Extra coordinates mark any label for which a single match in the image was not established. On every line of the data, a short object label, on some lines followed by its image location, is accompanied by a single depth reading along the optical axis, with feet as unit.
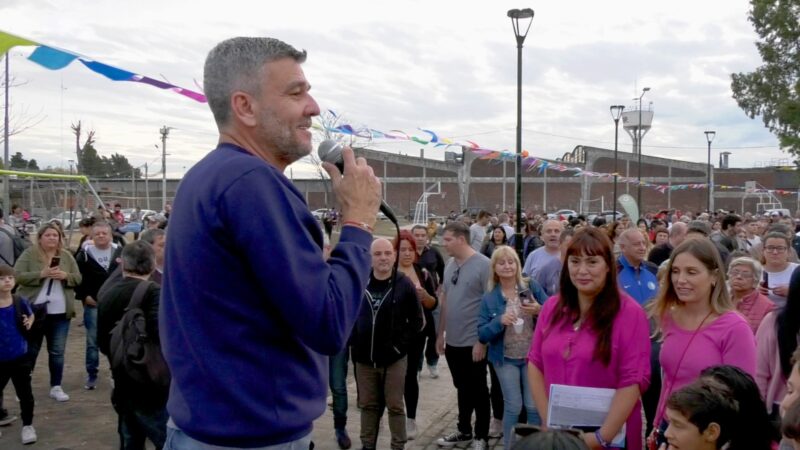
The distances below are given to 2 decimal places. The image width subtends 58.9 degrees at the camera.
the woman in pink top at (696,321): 12.73
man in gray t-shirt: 21.80
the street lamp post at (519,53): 44.21
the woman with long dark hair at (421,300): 22.49
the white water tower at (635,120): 152.35
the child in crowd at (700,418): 9.87
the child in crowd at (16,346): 20.48
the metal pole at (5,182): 45.75
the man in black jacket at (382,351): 19.92
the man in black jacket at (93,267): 27.78
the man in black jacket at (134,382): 16.34
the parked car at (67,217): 52.60
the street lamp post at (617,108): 90.97
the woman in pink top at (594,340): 12.38
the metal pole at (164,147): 153.97
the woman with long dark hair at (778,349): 12.88
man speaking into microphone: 5.58
